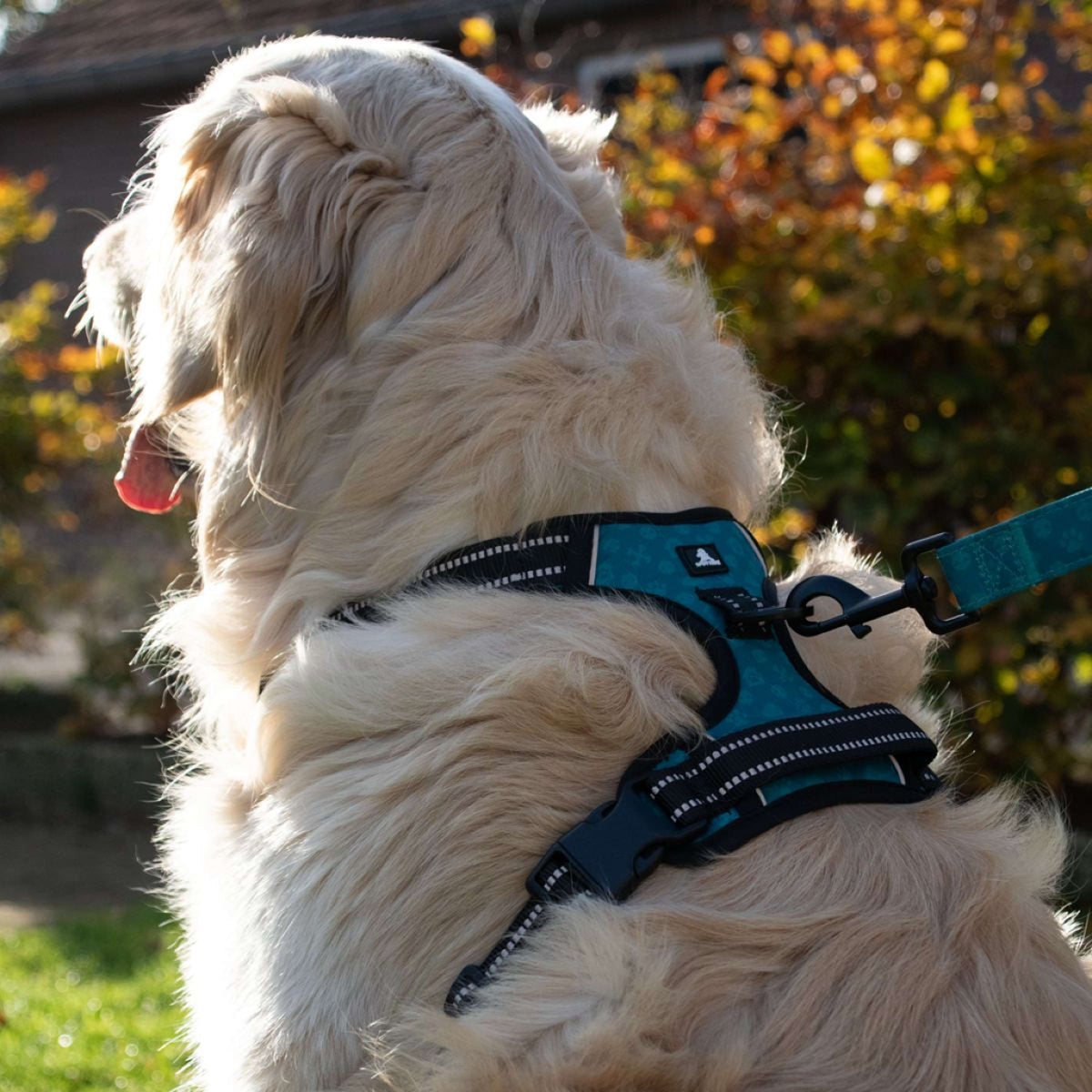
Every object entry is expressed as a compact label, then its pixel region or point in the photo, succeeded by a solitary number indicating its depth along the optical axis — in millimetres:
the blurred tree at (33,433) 4344
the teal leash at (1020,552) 1514
